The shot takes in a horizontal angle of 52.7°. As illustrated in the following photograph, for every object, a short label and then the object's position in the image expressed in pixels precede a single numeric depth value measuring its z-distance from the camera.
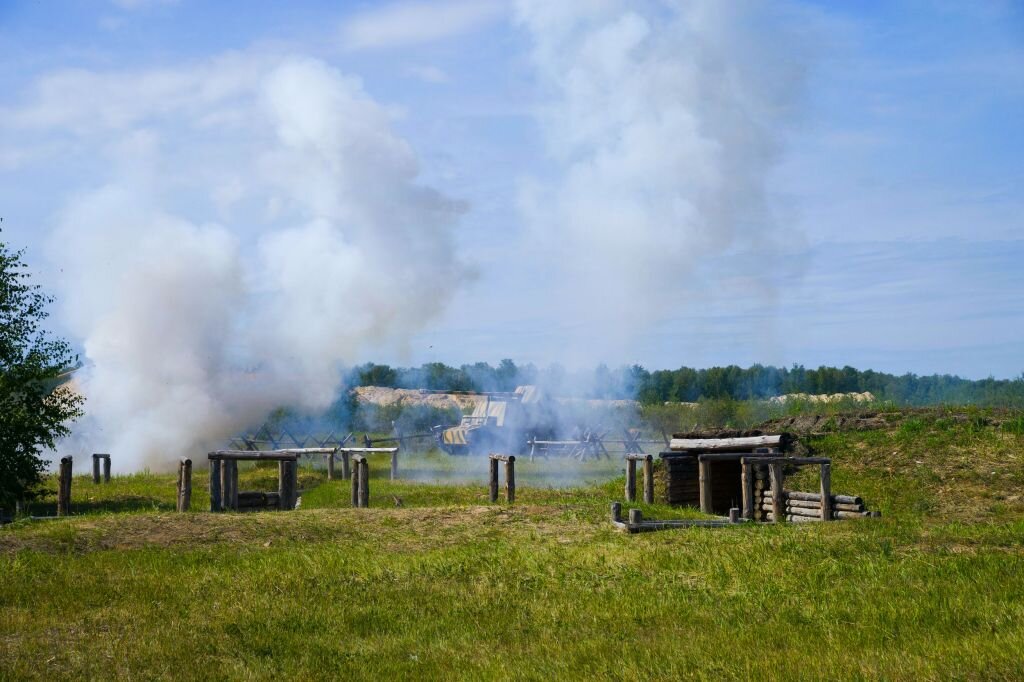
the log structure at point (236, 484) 24.92
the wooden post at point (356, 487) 27.02
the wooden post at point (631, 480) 28.11
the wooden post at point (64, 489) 27.42
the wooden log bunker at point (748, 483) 23.17
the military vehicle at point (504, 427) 57.81
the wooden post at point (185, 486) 25.08
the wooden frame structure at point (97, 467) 40.41
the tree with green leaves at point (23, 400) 28.30
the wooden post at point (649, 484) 27.62
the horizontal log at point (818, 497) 22.41
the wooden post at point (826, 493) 23.00
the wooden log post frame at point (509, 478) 26.48
